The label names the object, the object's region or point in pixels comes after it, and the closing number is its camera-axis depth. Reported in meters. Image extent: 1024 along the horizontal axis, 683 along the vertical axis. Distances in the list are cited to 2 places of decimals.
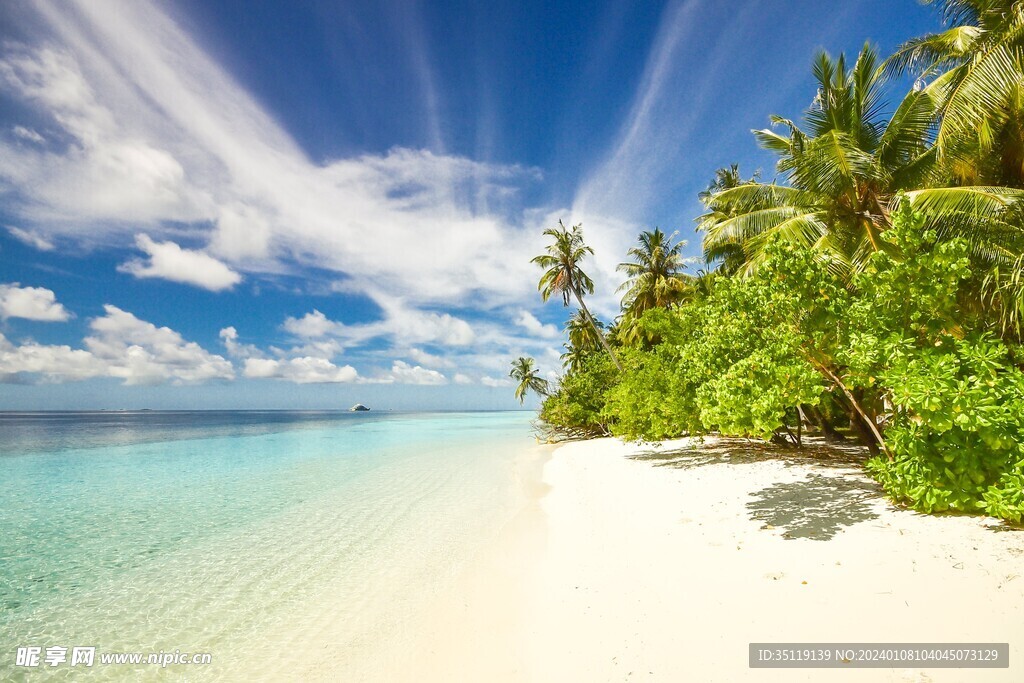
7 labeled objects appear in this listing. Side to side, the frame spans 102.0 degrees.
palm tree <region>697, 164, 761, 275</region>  21.07
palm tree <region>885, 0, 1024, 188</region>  7.25
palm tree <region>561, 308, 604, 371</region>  36.62
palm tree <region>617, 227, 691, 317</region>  26.83
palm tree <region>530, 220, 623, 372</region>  27.14
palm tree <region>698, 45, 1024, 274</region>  8.80
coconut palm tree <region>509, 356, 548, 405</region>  46.25
